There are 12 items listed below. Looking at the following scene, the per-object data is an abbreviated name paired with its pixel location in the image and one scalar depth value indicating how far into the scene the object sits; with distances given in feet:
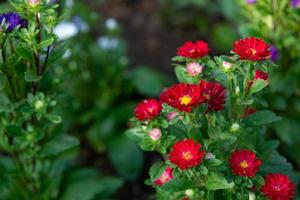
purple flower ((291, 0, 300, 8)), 3.83
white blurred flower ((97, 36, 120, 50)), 4.59
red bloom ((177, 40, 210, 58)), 2.96
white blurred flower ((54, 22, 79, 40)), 4.39
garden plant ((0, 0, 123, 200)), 3.01
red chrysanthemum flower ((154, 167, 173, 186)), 3.12
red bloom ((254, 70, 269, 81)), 2.94
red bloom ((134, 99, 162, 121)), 2.96
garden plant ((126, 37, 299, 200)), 2.80
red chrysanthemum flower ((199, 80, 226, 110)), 2.87
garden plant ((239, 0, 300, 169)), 3.87
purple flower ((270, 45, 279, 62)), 3.88
